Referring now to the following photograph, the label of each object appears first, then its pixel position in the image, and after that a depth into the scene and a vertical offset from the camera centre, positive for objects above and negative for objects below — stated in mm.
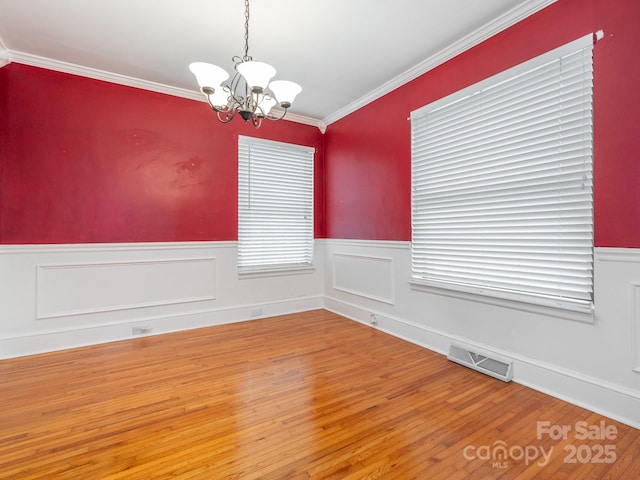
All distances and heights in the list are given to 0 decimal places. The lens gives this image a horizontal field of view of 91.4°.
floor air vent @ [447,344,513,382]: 2502 -1092
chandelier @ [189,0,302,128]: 1984 +1008
